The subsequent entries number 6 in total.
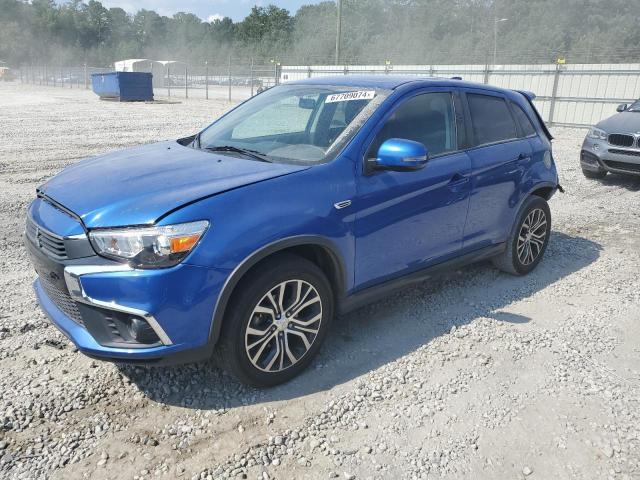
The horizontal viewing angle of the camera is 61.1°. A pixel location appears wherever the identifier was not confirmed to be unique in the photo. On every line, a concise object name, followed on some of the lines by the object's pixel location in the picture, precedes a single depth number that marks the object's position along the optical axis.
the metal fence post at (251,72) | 32.08
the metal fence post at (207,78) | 31.71
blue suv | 2.70
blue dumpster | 28.42
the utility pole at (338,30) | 28.80
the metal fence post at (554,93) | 18.31
